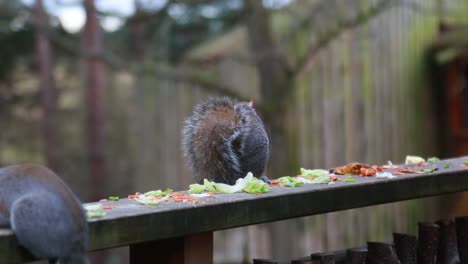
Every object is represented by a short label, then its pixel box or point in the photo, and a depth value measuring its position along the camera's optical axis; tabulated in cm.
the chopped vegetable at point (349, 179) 497
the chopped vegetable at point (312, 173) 533
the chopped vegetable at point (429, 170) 535
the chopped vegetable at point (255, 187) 446
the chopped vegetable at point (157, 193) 443
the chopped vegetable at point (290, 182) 491
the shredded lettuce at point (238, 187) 450
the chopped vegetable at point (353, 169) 547
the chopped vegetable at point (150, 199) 404
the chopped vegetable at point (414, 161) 611
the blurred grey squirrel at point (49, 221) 325
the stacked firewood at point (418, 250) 476
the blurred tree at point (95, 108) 1695
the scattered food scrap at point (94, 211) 355
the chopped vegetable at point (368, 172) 529
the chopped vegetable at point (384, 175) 506
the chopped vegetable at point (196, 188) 460
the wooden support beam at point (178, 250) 407
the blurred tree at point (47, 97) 1836
